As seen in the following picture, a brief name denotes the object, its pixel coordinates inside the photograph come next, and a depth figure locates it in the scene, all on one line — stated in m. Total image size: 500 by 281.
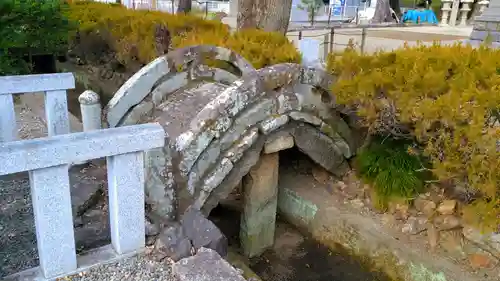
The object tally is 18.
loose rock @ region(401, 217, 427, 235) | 4.43
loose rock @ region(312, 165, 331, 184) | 5.54
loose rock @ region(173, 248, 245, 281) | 2.71
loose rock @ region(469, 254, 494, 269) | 3.93
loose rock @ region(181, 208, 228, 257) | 3.19
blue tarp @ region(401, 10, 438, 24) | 21.77
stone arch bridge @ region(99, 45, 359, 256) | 3.95
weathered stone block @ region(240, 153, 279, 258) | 4.92
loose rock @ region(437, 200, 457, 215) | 4.24
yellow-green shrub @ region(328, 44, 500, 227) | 3.39
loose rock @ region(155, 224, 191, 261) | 3.07
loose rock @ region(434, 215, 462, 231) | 4.17
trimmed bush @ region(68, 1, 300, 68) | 5.38
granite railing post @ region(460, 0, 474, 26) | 19.30
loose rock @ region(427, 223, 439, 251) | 4.27
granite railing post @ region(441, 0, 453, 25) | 19.16
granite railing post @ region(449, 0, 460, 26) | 18.94
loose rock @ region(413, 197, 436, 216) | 4.40
